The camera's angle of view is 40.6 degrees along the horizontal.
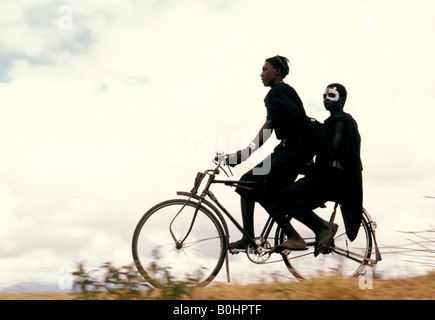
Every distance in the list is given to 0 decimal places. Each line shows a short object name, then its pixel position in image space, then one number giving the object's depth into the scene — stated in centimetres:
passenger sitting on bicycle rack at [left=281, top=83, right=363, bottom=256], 580
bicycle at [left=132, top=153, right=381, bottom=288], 588
